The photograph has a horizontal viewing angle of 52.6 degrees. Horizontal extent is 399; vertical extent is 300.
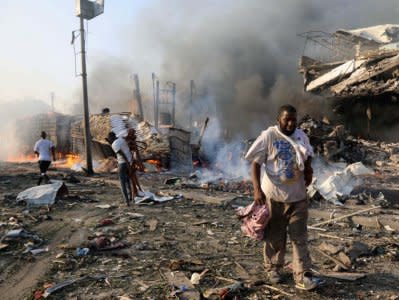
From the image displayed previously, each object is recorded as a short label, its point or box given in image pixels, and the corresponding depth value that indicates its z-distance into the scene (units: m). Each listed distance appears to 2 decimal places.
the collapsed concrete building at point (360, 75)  18.66
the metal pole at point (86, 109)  14.51
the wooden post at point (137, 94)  18.65
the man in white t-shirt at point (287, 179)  3.63
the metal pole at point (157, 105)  19.59
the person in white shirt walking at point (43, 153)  10.74
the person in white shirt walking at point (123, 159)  7.81
